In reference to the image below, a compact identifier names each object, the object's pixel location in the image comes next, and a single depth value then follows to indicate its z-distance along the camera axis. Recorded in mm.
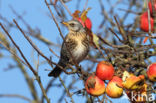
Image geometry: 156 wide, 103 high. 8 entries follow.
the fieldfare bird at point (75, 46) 7151
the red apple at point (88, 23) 6027
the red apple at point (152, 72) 4148
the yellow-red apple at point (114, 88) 4100
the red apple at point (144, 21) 6367
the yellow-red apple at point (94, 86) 4176
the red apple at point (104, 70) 4201
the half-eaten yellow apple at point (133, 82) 3884
